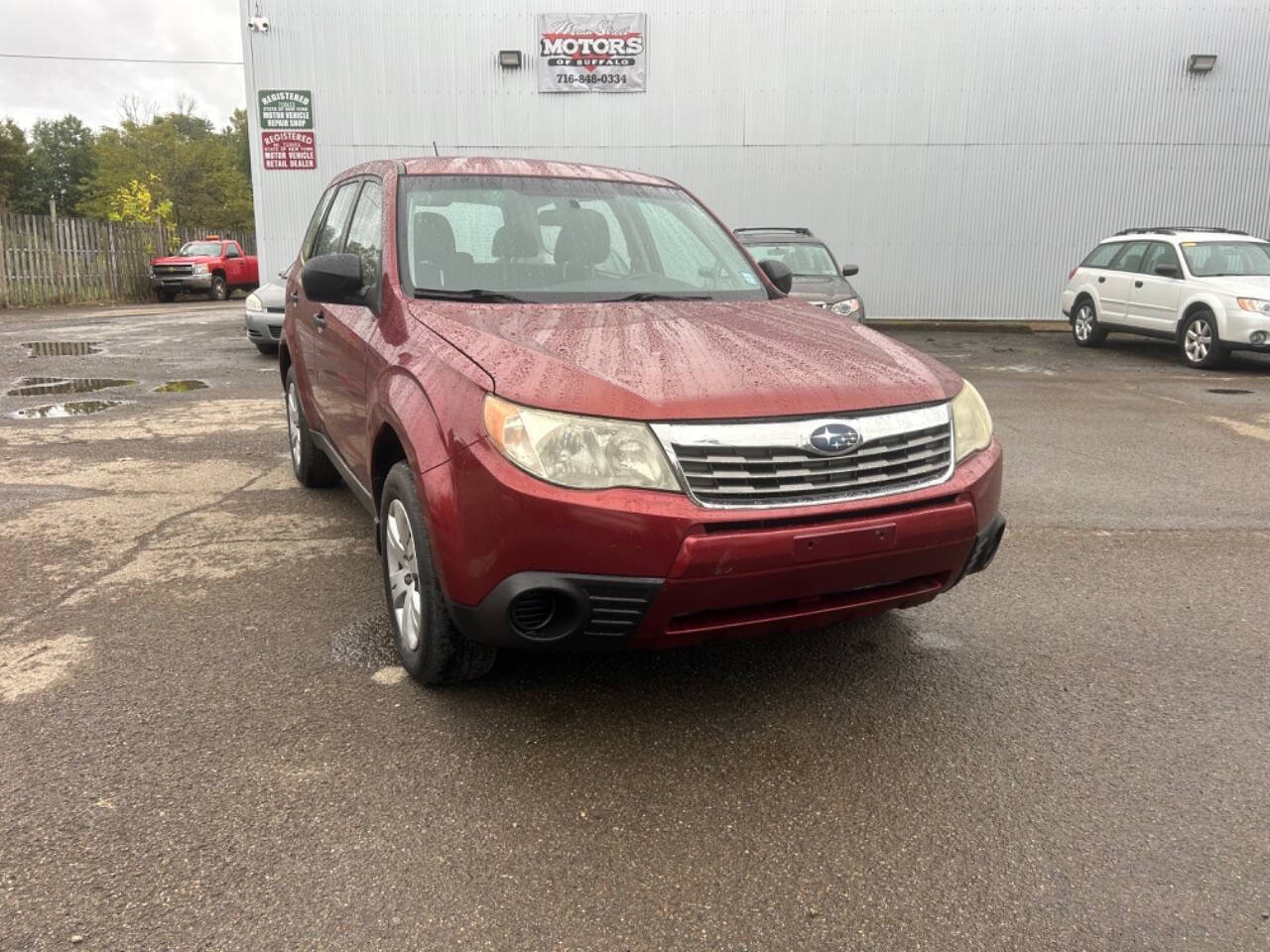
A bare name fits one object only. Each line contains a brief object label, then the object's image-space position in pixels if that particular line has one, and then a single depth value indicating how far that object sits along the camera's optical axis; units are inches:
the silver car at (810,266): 418.0
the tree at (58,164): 3004.4
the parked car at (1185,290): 437.7
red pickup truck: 941.8
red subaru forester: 99.7
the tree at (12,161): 2544.3
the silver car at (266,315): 462.3
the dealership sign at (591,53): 647.1
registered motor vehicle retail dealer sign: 640.4
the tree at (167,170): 1871.3
